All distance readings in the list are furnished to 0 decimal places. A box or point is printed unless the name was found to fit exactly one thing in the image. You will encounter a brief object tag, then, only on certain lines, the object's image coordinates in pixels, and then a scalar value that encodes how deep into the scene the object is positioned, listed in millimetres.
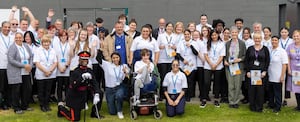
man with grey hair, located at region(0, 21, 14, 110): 7668
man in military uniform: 7004
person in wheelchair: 7309
